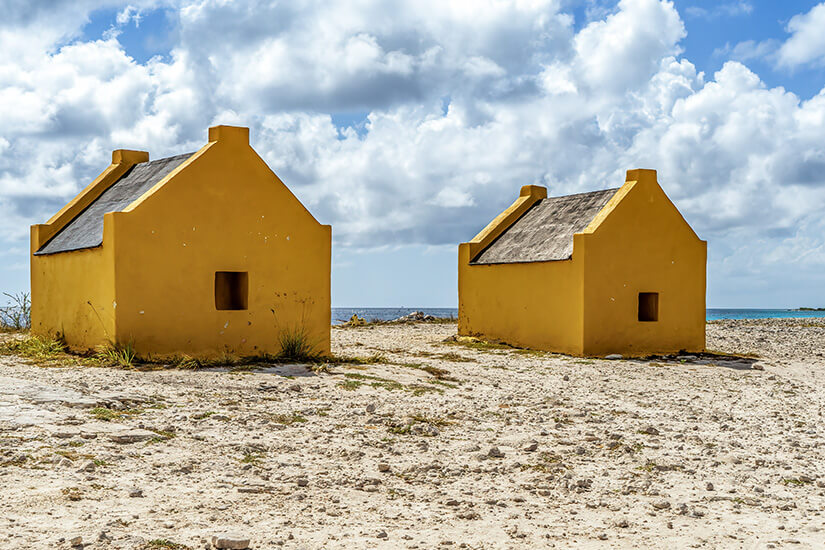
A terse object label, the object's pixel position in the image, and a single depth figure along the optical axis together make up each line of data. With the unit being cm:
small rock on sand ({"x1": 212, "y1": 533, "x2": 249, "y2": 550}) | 502
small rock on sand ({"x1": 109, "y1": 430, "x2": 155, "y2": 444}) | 755
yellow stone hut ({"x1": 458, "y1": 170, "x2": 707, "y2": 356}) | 1908
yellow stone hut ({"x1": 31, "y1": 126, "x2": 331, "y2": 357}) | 1398
